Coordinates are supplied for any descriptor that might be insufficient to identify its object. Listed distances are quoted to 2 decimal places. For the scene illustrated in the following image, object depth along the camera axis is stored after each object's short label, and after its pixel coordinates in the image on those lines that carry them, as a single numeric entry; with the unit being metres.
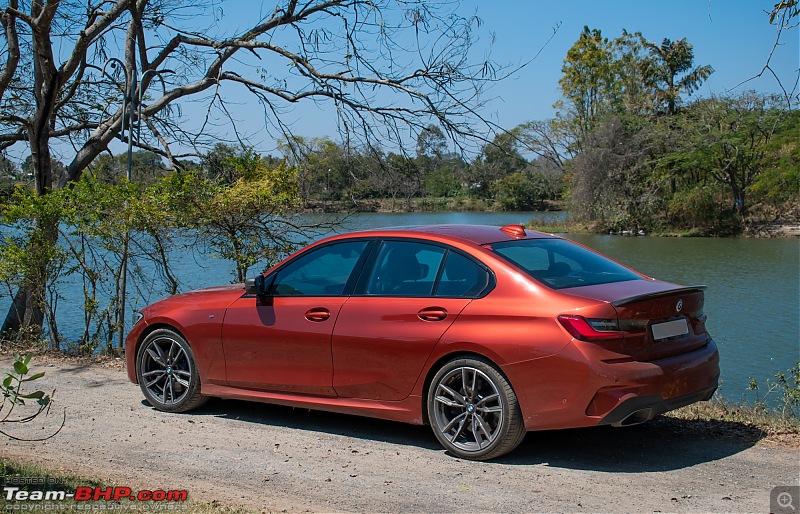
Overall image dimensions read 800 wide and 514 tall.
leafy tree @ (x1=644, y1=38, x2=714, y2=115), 60.56
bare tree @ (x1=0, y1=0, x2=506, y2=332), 11.08
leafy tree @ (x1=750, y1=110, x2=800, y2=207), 44.19
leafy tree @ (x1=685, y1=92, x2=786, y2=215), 46.34
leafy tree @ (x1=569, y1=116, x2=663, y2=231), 50.38
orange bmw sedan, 5.16
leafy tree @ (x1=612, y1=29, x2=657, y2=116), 59.44
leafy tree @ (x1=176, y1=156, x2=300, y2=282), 10.11
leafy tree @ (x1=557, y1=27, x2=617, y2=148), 66.31
